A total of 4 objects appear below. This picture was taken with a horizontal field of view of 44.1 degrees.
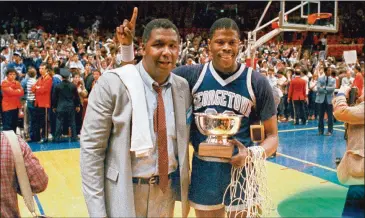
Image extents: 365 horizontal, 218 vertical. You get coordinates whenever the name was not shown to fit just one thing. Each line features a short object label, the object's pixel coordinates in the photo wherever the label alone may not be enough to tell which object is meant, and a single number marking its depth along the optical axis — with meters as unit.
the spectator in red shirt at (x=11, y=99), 8.76
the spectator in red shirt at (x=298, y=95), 11.34
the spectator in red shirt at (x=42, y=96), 9.01
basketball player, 2.63
